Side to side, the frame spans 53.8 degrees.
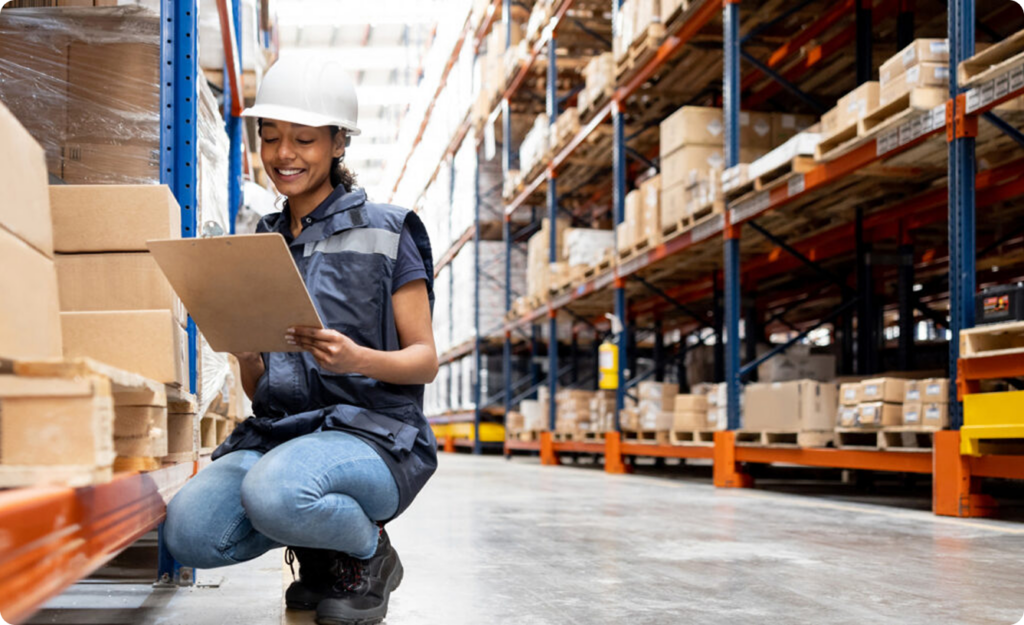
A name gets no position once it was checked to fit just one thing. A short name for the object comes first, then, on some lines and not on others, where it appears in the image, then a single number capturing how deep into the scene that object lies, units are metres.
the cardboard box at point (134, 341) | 2.07
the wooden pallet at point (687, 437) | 8.86
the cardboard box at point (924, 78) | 5.49
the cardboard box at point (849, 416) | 6.25
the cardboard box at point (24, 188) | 1.49
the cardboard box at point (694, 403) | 8.68
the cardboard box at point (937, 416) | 5.42
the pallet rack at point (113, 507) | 1.03
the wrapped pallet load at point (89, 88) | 2.83
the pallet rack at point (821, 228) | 5.30
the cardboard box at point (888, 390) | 5.94
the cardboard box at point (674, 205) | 8.77
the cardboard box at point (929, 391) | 5.45
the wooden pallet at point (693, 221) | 8.07
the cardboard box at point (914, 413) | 5.66
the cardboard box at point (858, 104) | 6.02
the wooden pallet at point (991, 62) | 4.84
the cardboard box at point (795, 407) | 6.90
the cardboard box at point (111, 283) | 2.27
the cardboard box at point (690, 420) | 8.67
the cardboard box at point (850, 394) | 6.28
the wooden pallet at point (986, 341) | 5.05
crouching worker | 2.24
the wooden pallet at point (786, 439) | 6.90
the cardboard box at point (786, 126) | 8.47
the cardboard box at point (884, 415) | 5.96
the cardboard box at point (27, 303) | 1.45
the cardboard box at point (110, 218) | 2.27
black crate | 4.89
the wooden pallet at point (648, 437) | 9.38
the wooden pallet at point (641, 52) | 9.06
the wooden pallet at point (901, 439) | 6.02
